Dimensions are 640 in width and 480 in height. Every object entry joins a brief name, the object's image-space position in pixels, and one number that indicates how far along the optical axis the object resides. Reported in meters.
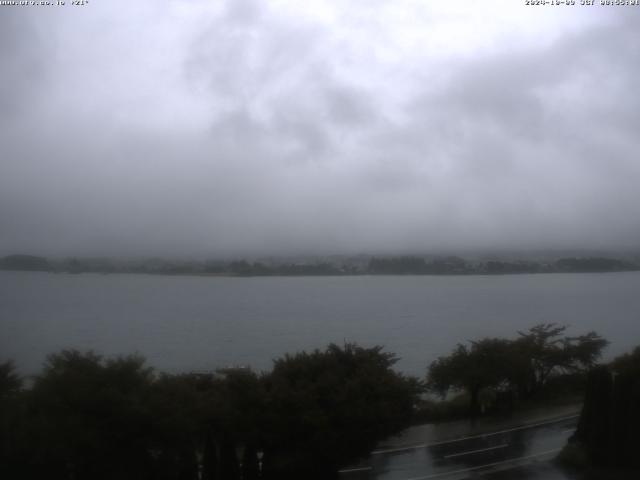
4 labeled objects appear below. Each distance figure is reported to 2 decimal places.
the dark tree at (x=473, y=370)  23.86
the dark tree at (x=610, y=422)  14.58
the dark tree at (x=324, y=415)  14.02
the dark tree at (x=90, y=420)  11.16
